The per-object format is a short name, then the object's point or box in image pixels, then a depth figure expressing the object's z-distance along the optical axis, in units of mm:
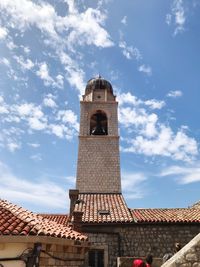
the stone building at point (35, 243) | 4695
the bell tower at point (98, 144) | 14071
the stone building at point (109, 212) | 8722
